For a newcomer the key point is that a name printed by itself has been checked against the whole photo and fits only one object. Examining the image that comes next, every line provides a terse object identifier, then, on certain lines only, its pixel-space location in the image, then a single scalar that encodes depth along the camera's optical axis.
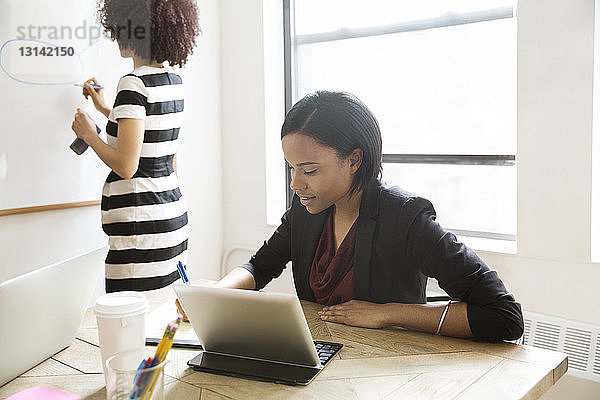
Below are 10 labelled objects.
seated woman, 1.37
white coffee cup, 1.00
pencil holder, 0.83
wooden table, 1.03
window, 2.55
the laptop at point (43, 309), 1.02
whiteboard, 2.26
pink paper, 1.01
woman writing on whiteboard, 1.98
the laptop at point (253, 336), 1.08
